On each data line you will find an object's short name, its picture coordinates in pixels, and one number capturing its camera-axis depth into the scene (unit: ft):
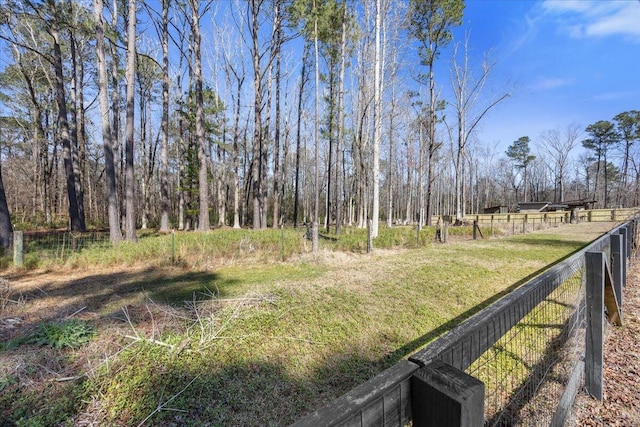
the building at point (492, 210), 111.72
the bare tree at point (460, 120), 66.37
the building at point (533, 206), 97.33
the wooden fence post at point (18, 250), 22.26
